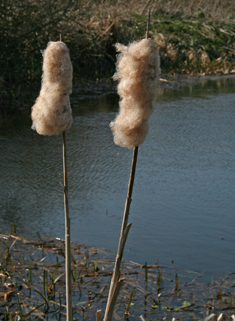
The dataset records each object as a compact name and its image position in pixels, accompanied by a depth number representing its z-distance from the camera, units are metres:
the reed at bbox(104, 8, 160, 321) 1.35
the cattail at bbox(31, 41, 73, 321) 1.43
